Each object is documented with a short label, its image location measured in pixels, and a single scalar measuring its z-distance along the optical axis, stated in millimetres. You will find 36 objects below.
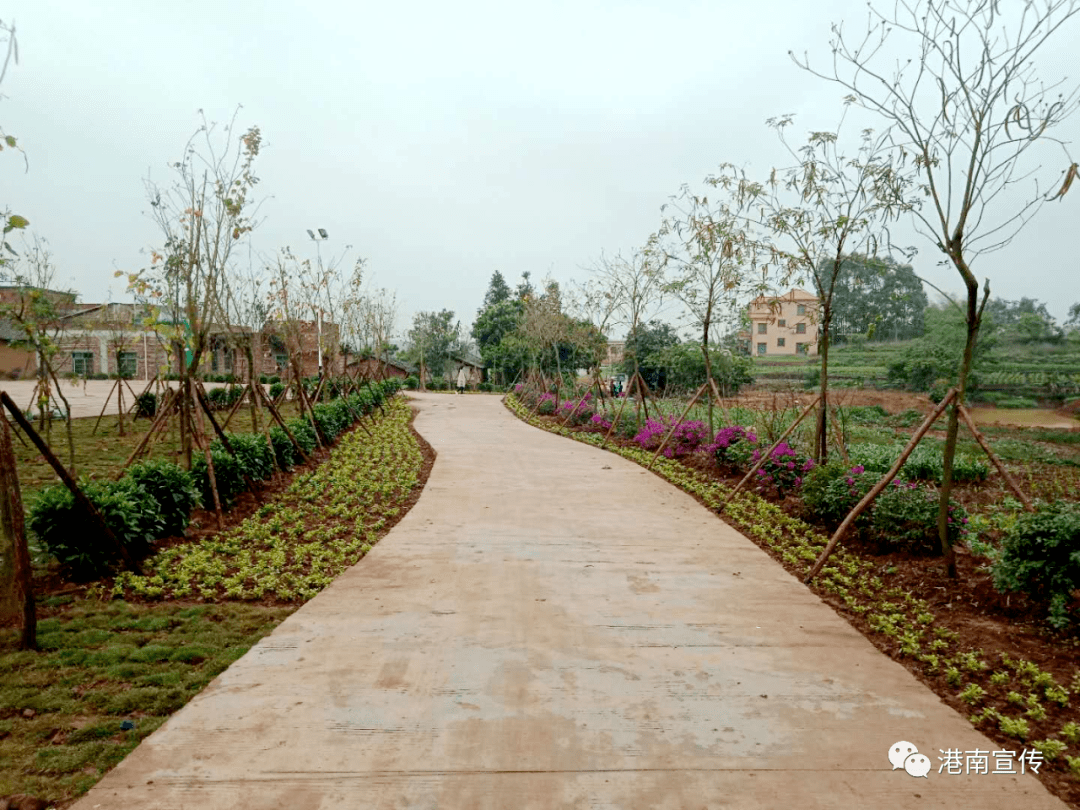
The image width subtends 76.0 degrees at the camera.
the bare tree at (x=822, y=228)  6770
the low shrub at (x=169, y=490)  5707
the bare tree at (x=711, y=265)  8195
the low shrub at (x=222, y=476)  6727
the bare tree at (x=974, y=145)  4543
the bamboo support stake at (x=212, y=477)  6469
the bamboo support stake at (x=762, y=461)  6922
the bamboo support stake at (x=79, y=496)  4020
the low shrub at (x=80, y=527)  4766
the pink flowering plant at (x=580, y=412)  16766
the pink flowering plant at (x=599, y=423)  15031
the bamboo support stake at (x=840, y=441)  7236
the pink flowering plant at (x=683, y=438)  10672
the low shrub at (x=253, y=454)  7660
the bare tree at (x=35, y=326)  5164
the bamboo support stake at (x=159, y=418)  7145
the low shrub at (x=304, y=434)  10641
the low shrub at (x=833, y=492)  6035
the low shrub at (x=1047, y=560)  3787
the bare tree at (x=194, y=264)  7020
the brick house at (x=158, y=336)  10449
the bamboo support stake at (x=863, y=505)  4887
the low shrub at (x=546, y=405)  19753
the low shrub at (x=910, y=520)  5215
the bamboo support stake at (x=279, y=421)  8703
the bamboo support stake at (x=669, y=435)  10221
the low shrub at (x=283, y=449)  9484
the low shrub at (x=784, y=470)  7418
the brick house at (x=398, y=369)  34691
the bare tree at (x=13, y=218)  3580
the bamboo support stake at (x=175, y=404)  7333
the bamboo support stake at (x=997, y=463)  4419
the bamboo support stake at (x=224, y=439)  6879
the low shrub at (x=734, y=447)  8617
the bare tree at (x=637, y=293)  13234
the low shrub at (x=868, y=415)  16266
